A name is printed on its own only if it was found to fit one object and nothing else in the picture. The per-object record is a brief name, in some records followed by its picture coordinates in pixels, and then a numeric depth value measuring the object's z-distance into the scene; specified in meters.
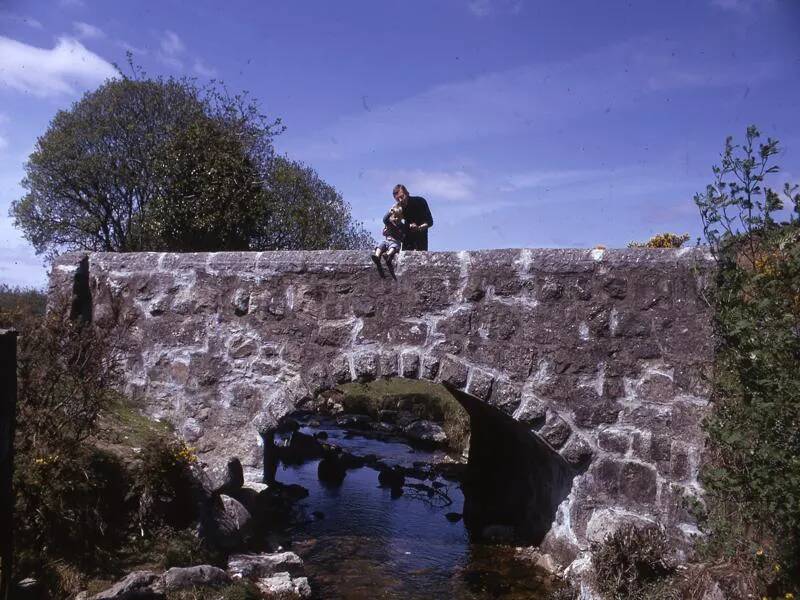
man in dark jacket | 7.46
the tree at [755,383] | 4.67
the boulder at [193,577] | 5.20
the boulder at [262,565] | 5.98
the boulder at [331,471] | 10.20
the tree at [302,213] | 14.81
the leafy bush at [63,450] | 5.20
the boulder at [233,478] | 6.31
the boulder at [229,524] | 6.20
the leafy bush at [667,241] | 11.59
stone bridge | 6.06
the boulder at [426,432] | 12.73
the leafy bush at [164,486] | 5.83
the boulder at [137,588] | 4.90
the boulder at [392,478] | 9.98
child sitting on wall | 6.51
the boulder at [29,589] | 4.66
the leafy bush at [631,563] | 5.54
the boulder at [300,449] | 11.22
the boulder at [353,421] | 13.98
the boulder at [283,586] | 5.83
